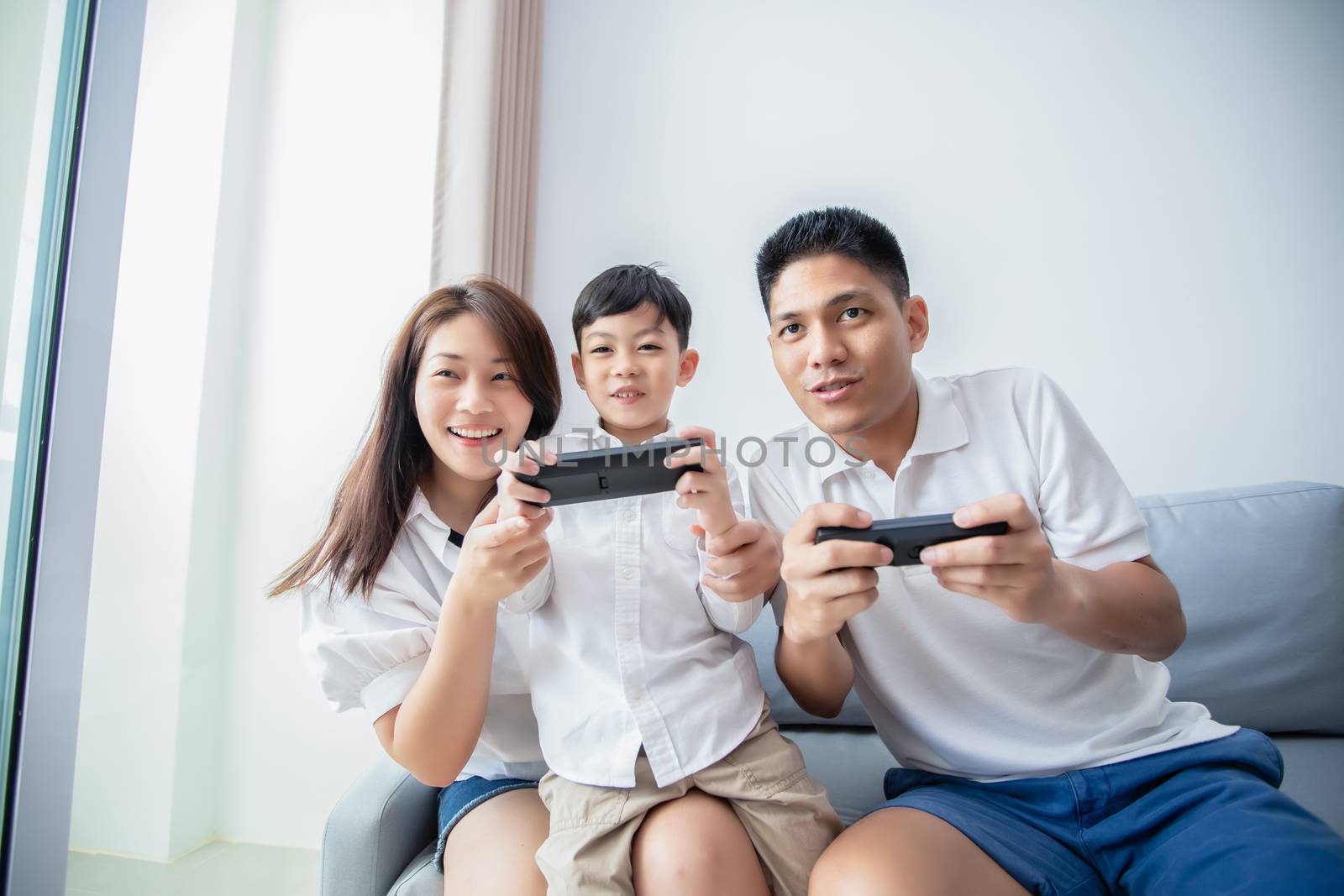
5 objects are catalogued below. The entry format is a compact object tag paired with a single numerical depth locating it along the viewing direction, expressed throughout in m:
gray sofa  1.49
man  0.85
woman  0.97
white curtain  2.02
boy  0.95
